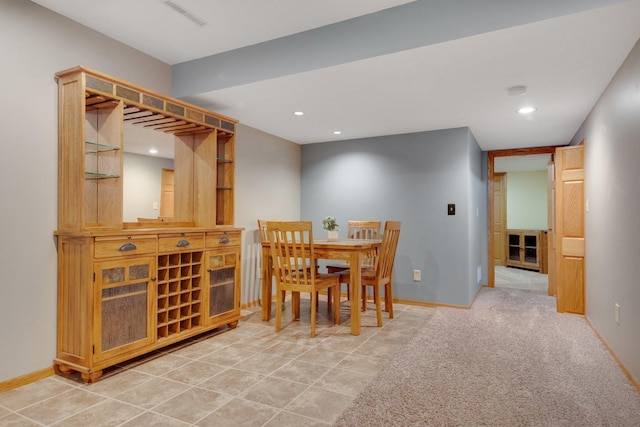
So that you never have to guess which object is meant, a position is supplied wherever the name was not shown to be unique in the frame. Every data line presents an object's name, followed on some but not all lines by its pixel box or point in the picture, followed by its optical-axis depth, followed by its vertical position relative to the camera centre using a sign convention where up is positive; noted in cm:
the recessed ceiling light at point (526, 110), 367 +104
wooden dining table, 339 -36
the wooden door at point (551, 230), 523 -17
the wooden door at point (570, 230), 409 -13
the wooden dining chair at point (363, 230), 474 -15
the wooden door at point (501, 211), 823 +14
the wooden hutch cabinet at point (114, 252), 240 -24
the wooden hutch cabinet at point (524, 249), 770 -65
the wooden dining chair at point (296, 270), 332 -47
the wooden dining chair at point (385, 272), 365 -54
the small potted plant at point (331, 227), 409 -10
